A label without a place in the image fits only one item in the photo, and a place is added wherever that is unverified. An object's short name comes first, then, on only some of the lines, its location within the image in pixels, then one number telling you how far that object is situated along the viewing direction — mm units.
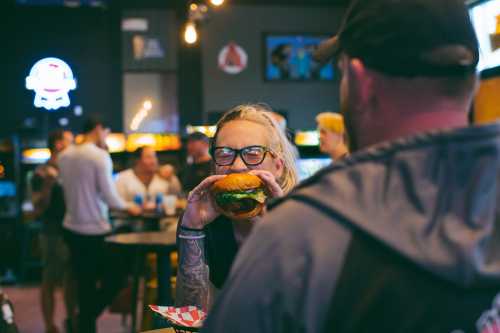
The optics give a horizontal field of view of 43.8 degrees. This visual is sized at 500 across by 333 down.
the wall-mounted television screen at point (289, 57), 10945
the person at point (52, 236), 5211
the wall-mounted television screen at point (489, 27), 3639
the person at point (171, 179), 6236
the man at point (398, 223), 807
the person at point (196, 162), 5652
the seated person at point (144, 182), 6137
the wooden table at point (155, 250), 4445
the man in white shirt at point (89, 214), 4902
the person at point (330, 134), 4559
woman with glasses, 1749
